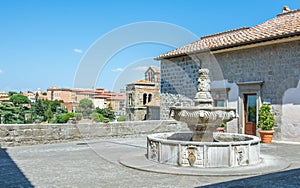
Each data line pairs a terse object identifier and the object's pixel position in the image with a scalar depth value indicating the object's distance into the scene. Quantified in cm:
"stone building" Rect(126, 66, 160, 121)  3804
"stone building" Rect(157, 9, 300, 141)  1051
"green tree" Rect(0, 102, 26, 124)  4946
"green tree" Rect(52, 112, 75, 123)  4136
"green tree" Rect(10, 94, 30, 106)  7100
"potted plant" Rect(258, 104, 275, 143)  1039
